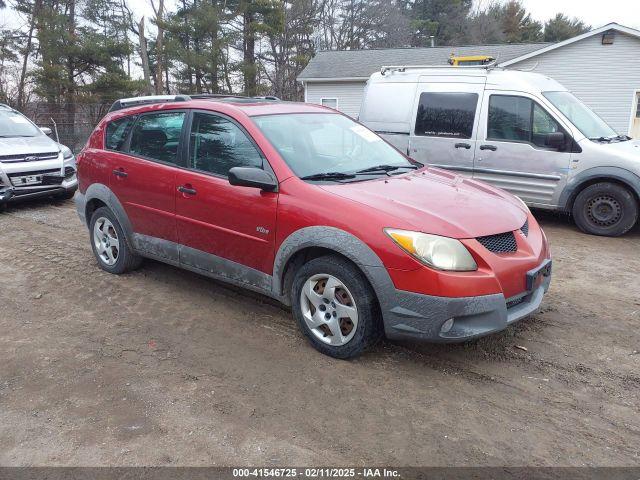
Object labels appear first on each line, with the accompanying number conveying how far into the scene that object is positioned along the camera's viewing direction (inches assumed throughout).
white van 267.3
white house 630.5
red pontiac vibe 126.0
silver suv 322.7
